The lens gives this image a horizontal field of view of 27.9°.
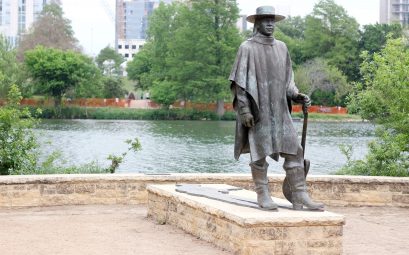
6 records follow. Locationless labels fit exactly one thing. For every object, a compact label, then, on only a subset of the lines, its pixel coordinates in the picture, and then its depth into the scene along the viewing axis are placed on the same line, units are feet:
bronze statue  31.55
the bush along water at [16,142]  52.19
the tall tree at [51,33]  304.50
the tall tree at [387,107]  55.62
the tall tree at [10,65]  209.97
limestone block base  29.14
